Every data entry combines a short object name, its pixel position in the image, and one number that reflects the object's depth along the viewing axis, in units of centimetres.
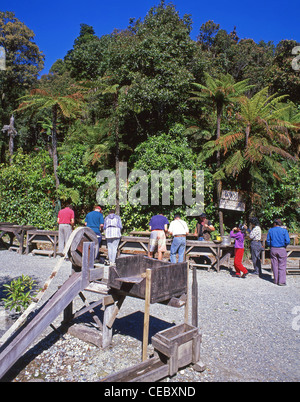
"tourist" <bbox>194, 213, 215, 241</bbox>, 1086
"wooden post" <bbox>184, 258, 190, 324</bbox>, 445
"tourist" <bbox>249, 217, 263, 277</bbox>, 928
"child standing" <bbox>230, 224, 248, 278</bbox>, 919
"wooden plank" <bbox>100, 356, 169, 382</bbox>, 337
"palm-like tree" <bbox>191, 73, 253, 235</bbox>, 1201
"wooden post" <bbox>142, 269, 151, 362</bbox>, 391
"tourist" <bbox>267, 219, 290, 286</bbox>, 840
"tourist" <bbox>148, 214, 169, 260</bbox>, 956
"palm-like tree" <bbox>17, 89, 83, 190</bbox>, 1352
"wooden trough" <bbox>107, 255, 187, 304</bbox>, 404
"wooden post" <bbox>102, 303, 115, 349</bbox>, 457
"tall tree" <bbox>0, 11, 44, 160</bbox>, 2540
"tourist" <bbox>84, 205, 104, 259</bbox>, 973
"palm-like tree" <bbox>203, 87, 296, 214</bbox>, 1138
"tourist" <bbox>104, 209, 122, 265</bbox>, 947
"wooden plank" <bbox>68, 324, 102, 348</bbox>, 467
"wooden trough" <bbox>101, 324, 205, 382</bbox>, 346
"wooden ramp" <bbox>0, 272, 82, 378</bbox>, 353
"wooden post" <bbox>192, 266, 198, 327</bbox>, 442
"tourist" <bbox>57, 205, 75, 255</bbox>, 1067
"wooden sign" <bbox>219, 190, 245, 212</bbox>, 1226
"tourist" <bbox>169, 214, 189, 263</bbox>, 917
